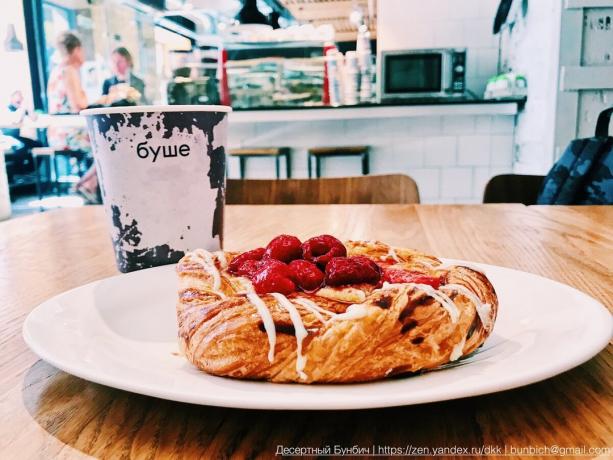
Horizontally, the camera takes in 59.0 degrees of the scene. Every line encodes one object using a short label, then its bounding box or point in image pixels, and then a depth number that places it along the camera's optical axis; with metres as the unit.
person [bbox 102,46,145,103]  5.77
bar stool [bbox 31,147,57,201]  6.88
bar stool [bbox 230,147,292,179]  4.48
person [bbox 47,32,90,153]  6.87
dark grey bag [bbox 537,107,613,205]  2.05
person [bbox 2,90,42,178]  8.02
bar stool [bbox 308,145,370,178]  4.40
